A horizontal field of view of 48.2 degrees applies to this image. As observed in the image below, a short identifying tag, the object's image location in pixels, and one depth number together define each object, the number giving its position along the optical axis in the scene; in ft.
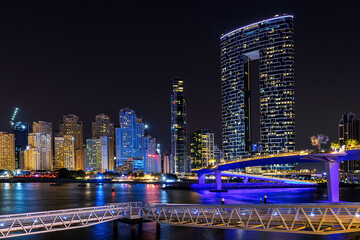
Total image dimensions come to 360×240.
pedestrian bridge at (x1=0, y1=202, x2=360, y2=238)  82.94
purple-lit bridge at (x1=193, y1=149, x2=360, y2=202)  189.37
